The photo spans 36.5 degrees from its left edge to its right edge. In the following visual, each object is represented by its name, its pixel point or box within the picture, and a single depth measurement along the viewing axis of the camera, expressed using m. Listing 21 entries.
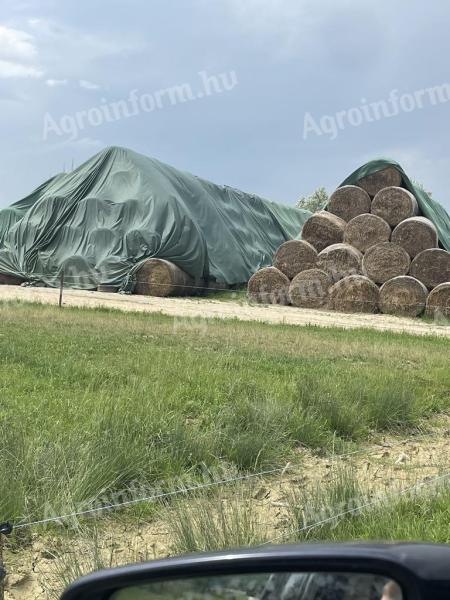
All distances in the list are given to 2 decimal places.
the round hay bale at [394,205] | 20.06
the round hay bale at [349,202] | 21.05
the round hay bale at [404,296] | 18.44
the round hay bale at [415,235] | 19.06
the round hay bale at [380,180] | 21.06
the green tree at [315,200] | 57.12
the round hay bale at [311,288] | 19.98
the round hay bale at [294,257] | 20.86
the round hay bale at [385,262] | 19.00
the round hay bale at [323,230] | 21.03
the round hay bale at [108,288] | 23.50
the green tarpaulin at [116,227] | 24.64
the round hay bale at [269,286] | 21.22
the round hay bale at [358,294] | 19.09
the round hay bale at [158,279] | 22.84
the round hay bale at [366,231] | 19.84
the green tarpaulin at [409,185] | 21.17
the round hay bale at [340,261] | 19.69
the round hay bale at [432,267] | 18.69
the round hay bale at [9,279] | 25.62
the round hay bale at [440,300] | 18.12
